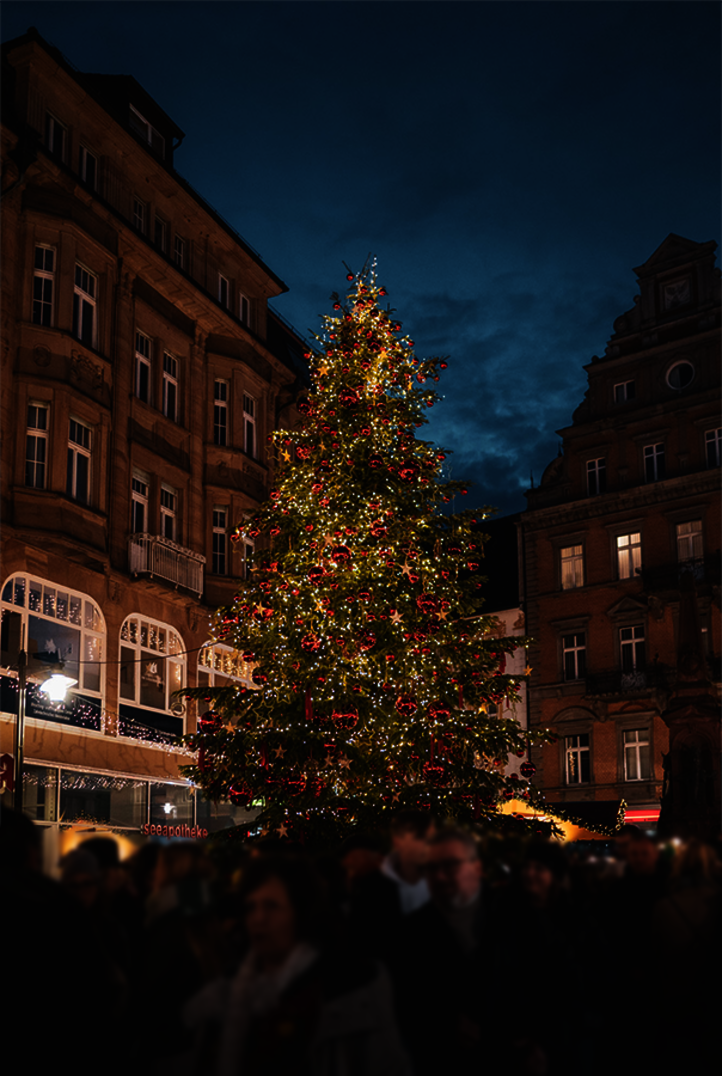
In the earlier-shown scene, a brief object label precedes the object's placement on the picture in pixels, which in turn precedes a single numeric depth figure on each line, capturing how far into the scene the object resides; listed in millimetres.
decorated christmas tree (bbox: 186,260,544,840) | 16422
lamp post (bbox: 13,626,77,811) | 17312
